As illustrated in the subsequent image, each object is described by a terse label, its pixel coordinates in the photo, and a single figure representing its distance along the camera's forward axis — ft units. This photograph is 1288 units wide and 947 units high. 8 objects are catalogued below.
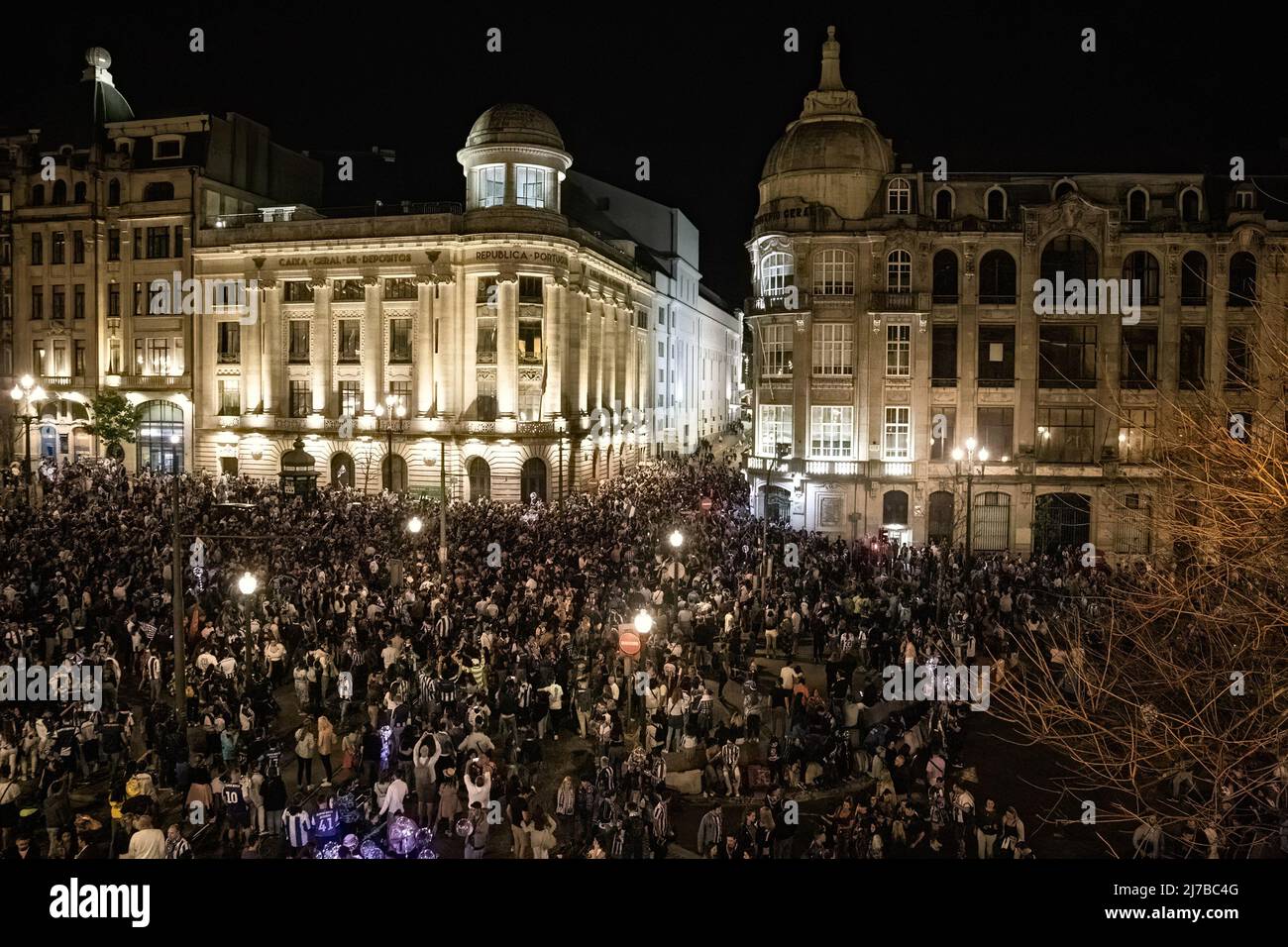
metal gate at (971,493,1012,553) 140.46
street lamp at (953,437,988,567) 133.17
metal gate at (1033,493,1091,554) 140.26
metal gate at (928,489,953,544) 141.18
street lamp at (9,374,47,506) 114.21
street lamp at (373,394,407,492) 167.43
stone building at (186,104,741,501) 163.02
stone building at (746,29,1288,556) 137.49
